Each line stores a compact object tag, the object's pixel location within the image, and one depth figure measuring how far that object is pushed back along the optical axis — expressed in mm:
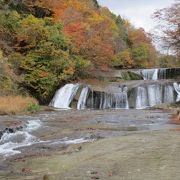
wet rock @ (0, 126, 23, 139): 13279
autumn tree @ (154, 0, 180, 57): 26609
